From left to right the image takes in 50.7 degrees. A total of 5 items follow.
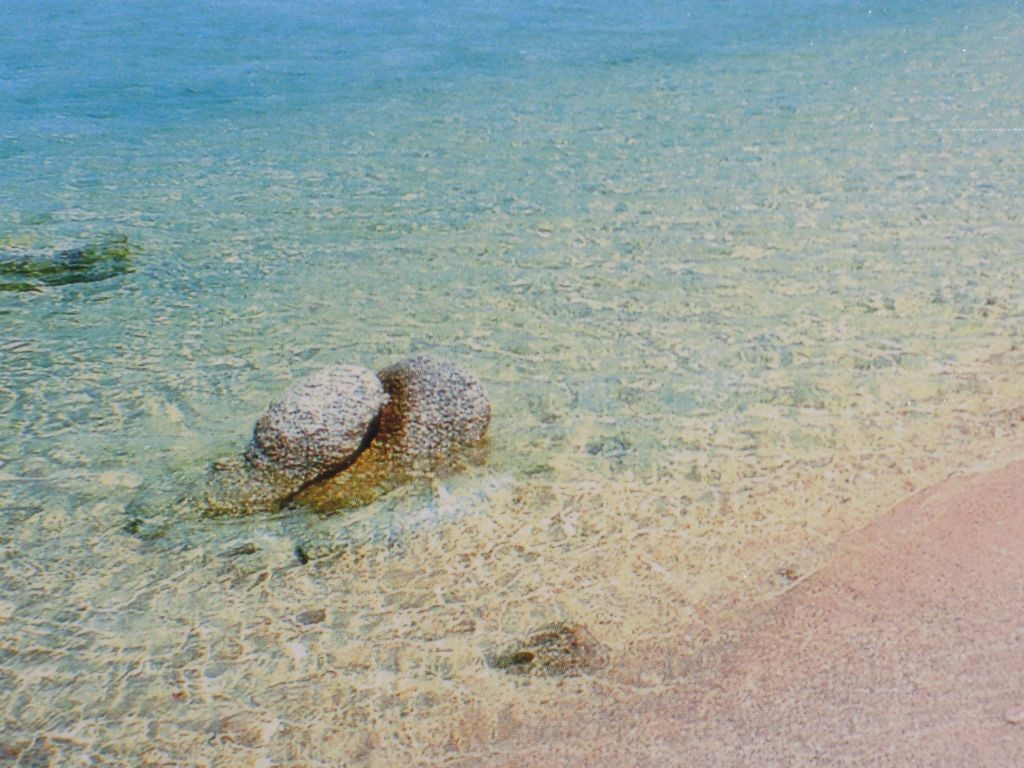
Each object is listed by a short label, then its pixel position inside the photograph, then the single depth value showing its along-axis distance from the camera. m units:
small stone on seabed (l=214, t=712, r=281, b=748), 3.12
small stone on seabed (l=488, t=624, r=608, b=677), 3.34
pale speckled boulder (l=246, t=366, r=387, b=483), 4.40
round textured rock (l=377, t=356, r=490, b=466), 4.55
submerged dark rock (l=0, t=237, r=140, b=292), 6.84
